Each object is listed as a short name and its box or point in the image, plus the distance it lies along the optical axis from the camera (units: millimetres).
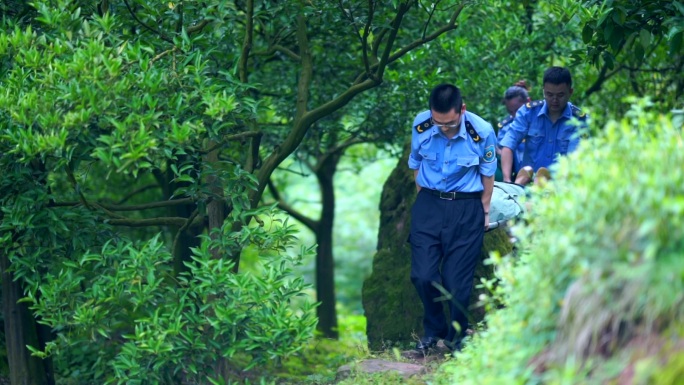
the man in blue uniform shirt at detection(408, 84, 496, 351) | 13883
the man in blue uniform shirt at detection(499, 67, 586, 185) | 14852
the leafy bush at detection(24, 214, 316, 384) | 11953
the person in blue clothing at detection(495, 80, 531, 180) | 16953
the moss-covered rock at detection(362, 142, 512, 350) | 16359
